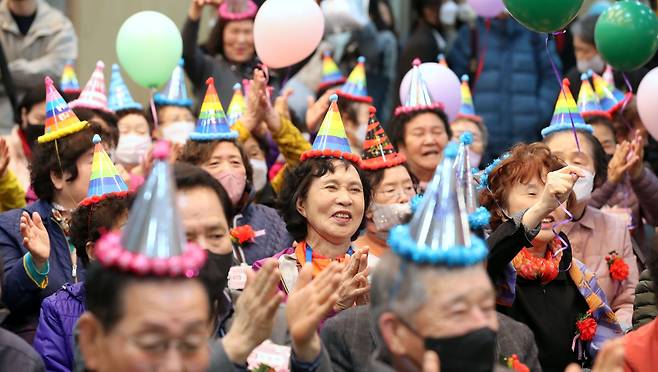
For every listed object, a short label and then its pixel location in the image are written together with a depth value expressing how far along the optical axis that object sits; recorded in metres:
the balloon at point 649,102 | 13.51
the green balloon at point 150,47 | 14.24
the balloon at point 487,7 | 15.98
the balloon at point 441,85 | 14.77
